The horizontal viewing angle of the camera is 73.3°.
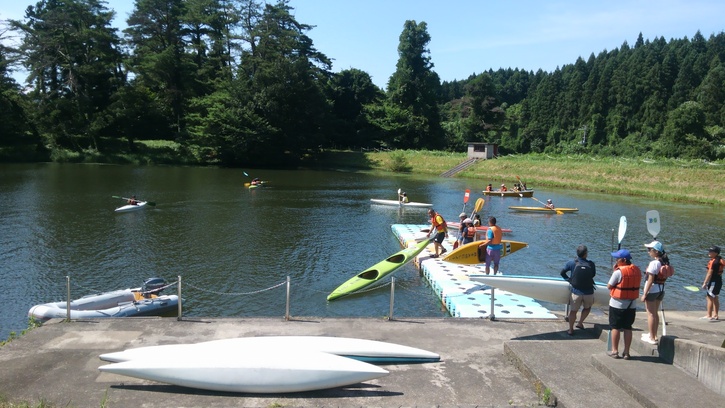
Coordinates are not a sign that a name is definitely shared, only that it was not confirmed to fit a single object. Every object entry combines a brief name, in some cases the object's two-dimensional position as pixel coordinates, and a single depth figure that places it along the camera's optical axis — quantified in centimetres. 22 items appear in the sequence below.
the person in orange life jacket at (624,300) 788
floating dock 1262
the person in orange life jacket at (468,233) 1756
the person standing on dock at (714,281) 1101
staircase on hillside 6356
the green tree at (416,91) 8262
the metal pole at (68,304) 1016
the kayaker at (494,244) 1492
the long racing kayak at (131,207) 2939
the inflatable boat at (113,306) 1236
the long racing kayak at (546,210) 3419
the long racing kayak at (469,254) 1659
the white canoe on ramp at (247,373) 724
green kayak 1538
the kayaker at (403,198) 3582
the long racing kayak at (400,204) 3544
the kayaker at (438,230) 1848
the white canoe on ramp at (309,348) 770
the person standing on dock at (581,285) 941
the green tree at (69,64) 6650
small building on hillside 6606
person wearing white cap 823
